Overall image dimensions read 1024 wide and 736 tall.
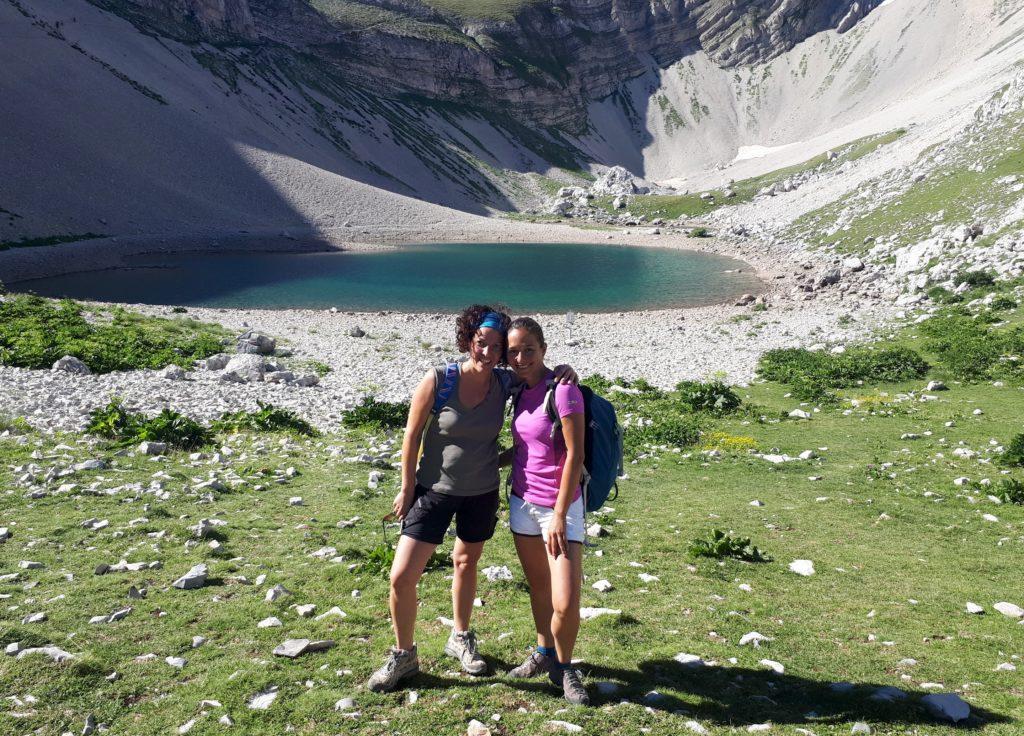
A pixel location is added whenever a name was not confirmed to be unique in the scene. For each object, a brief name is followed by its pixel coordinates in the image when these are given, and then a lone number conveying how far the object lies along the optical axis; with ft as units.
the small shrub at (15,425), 46.24
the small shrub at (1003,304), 91.10
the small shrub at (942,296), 105.70
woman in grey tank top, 20.54
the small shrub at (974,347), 68.75
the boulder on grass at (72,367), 64.75
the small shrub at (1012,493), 37.96
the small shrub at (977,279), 107.04
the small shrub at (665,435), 55.72
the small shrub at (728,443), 53.21
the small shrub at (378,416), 58.39
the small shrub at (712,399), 65.62
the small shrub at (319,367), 82.85
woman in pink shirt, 19.45
